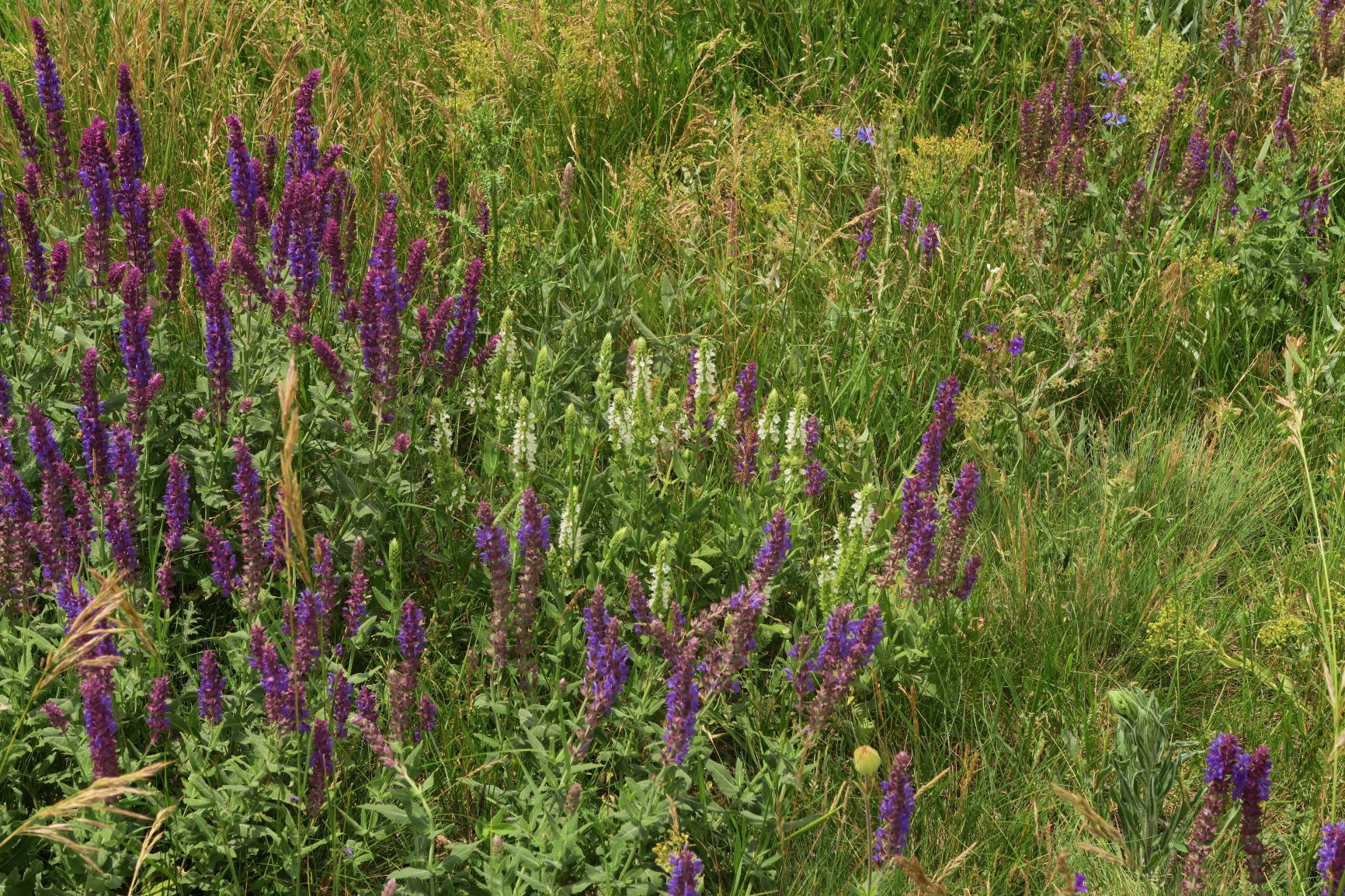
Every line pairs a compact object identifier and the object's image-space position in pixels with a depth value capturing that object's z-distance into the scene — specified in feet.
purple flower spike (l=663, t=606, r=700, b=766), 7.68
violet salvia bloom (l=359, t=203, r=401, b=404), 10.18
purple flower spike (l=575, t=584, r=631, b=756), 8.15
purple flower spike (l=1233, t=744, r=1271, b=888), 7.57
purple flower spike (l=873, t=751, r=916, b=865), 7.50
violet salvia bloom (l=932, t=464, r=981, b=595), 9.62
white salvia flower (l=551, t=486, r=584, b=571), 9.49
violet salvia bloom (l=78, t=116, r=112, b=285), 10.80
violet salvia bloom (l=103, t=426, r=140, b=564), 8.54
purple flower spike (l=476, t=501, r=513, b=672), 8.56
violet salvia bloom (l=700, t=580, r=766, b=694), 8.09
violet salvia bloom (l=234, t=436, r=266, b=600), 8.59
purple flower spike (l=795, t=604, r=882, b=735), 7.86
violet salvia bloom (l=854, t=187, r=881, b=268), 13.35
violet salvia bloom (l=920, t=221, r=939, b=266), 13.24
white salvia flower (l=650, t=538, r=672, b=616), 8.80
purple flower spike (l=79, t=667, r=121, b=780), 7.25
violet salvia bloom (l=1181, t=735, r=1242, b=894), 7.66
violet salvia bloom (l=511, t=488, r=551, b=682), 8.46
